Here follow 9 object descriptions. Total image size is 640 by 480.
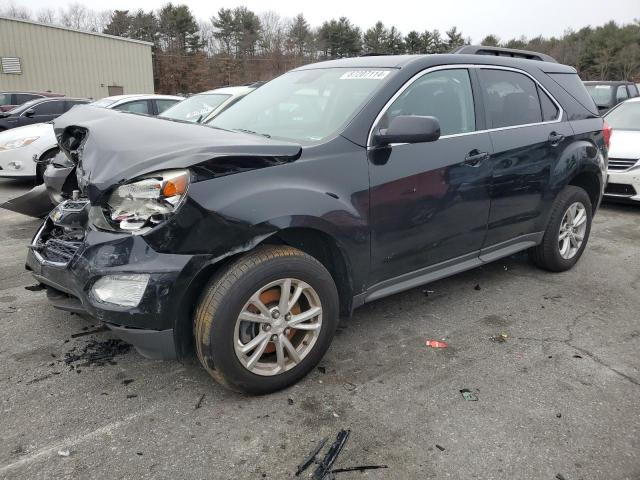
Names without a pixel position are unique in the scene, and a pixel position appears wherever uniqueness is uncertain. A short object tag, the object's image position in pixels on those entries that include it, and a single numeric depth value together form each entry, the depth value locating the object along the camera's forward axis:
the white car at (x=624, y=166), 6.96
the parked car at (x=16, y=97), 15.18
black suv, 2.34
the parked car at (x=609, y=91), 13.09
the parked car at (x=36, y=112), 11.01
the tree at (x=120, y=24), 49.91
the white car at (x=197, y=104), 7.73
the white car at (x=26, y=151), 7.47
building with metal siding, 23.94
